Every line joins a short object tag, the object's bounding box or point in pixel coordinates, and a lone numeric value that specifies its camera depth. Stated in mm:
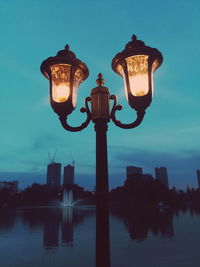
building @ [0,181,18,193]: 128400
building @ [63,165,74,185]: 155800
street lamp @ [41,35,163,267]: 2473
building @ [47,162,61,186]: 151875
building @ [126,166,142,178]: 135562
